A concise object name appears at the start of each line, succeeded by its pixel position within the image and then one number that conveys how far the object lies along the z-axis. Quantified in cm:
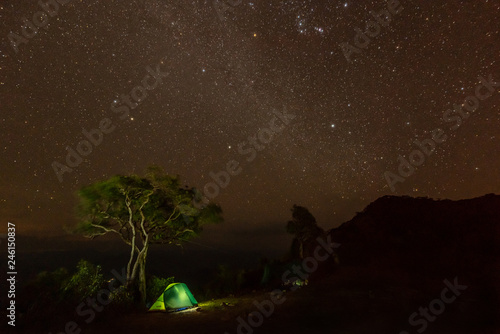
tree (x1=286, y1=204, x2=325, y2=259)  3309
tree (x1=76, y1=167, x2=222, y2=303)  1891
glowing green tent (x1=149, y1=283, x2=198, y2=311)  1747
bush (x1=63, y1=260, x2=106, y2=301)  1628
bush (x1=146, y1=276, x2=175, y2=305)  2011
